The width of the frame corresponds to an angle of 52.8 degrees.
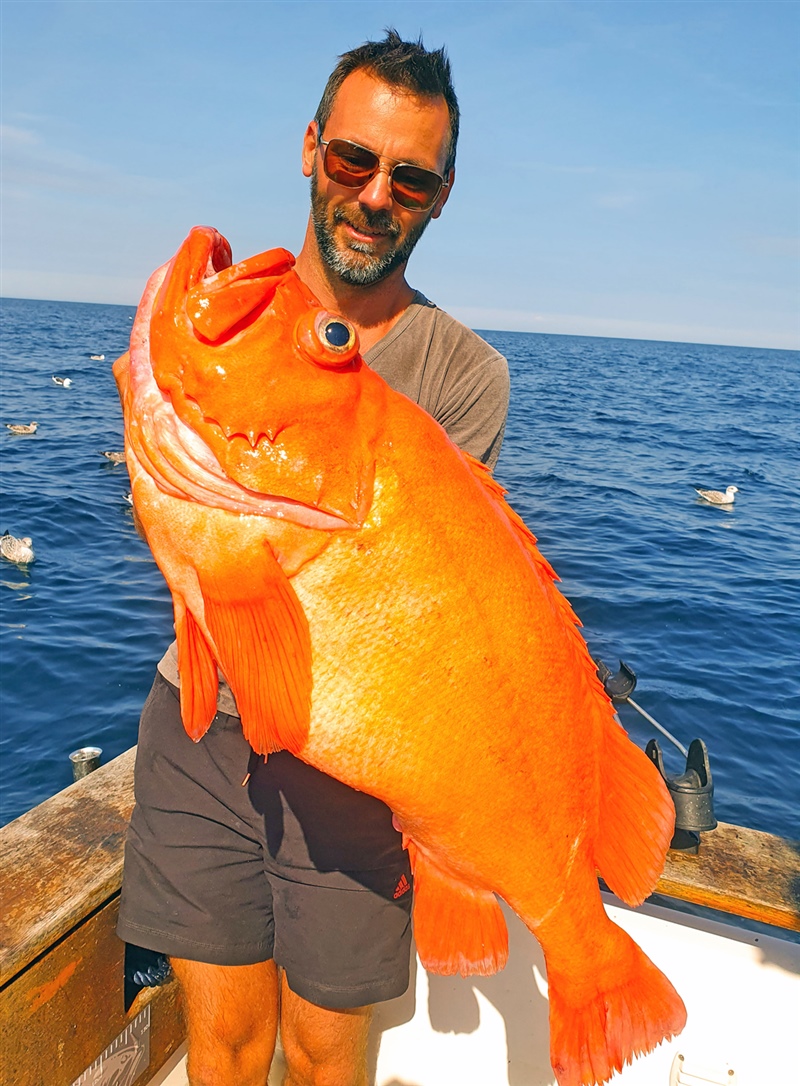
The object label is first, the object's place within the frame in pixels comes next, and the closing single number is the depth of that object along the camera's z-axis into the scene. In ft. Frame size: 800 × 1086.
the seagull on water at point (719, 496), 57.16
